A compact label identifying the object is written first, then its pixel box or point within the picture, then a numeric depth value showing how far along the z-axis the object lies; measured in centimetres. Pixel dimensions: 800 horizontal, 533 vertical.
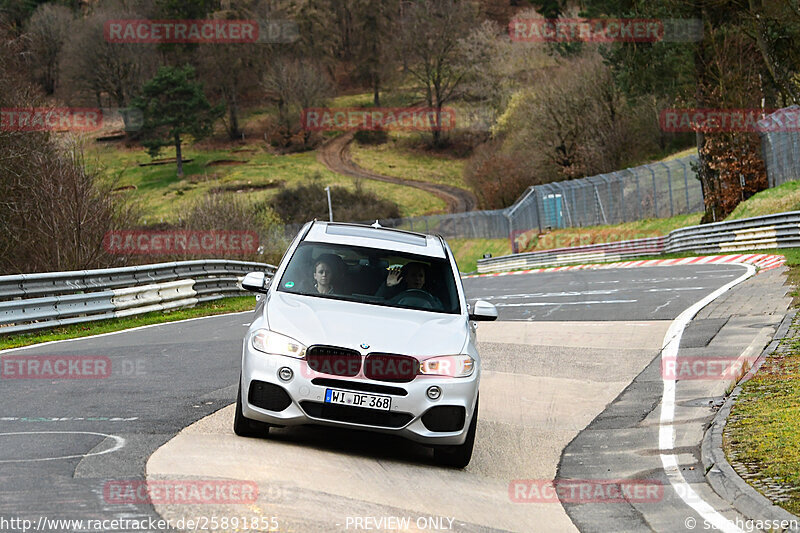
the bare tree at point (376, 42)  12975
